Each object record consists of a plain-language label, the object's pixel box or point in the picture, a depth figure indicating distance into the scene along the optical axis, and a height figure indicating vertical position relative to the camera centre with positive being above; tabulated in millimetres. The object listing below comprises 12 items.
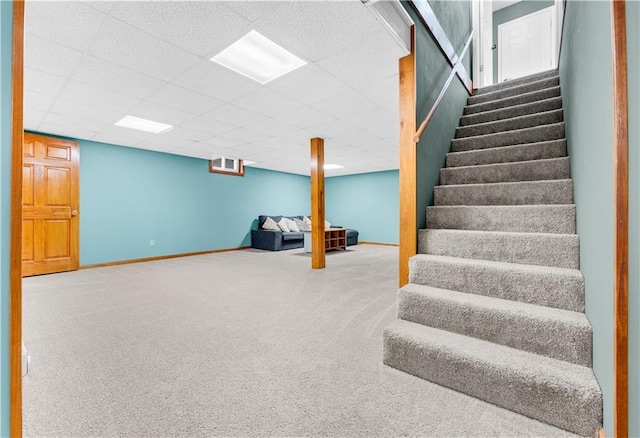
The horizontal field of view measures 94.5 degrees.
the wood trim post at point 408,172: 2355 +393
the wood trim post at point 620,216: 797 +10
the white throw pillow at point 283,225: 8219 -114
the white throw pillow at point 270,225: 8117 -97
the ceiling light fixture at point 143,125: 4207 +1464
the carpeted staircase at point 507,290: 1391 -438
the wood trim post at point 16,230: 686 -16
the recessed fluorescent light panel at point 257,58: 2416 +1457
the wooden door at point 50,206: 4418 +268
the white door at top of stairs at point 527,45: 5711 +3519
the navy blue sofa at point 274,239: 7594 -462
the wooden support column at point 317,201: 5172 +357
